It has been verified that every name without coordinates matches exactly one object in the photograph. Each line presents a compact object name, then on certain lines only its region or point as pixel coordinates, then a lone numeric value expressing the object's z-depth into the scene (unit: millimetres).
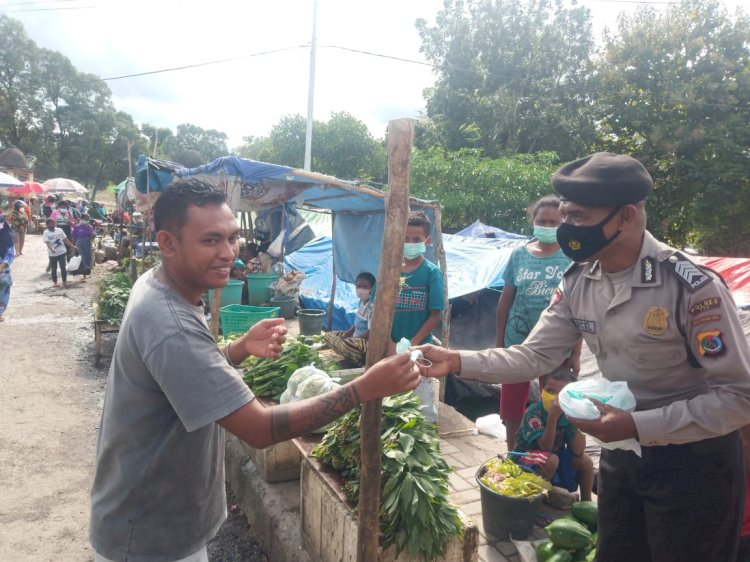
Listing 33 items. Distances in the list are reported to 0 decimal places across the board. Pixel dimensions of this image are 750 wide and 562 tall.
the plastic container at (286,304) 9922
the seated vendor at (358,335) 5246
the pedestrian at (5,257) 8680
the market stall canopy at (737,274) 5378
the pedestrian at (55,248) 12547
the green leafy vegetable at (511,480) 3227
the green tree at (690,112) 16016
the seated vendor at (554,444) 3561
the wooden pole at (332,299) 8180
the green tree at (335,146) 32500
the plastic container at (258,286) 10109
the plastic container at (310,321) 8766
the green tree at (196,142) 67375
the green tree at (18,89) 34469
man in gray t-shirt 1589
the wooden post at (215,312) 4998
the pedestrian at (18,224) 16094
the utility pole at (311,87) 15789
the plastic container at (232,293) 9070
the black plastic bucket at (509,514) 3174
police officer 1722
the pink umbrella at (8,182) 16719
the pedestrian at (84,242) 13688
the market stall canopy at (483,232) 11985
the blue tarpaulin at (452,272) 8359
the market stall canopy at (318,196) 6121
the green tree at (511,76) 22531
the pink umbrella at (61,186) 25141
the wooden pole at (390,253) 1957
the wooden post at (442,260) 5477
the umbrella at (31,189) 23080
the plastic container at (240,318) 7340
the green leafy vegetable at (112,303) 7883
